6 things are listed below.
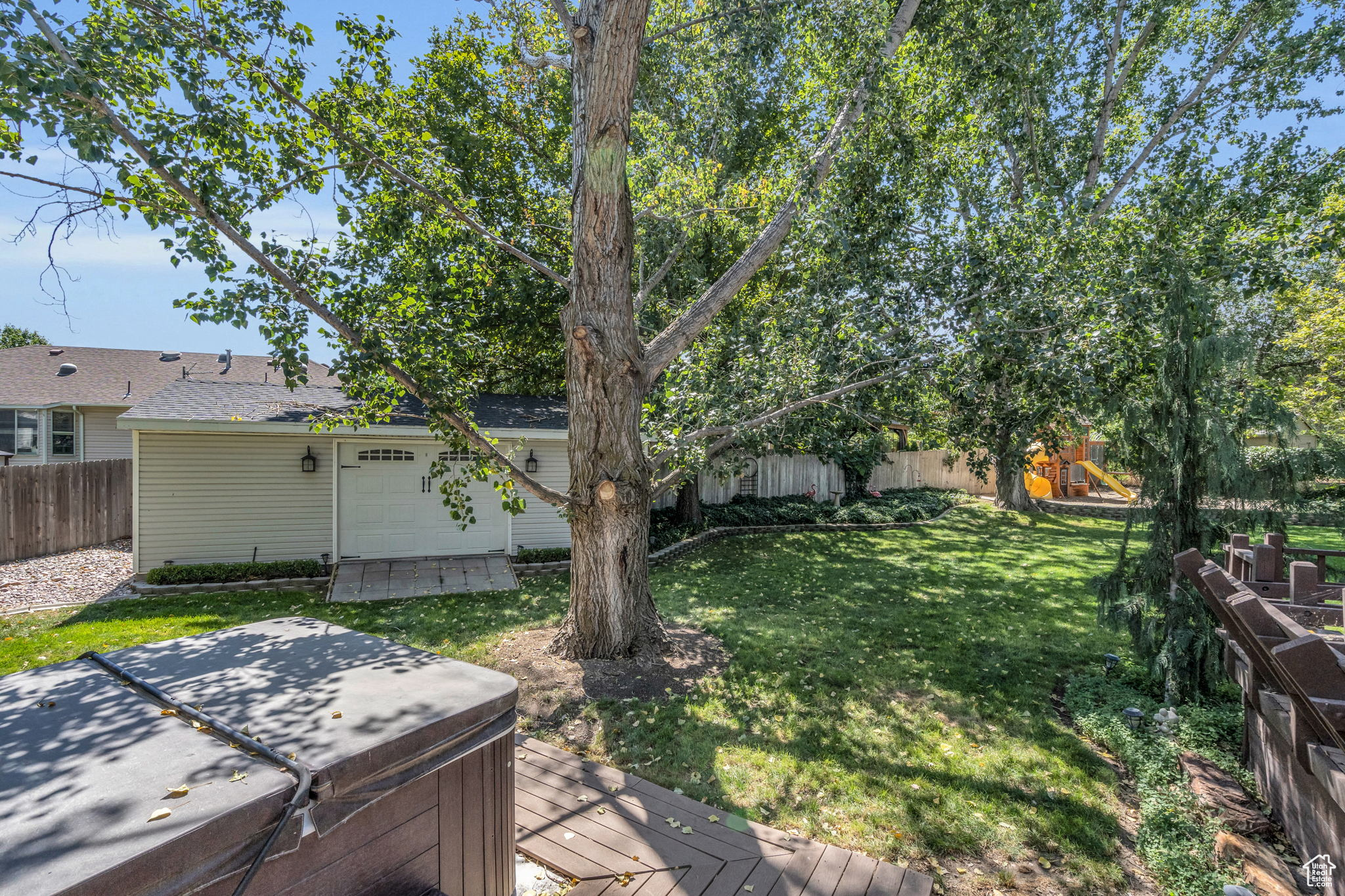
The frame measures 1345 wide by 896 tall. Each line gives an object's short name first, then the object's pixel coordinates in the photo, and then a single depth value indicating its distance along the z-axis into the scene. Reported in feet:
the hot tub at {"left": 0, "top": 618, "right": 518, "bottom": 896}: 4.42
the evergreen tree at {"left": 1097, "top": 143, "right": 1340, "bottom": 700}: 13.25
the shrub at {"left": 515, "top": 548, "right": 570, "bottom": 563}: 32.35
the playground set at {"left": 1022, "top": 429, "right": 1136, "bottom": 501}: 56.13
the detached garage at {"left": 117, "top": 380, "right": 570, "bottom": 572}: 27.30
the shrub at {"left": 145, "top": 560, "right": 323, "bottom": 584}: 25.93
